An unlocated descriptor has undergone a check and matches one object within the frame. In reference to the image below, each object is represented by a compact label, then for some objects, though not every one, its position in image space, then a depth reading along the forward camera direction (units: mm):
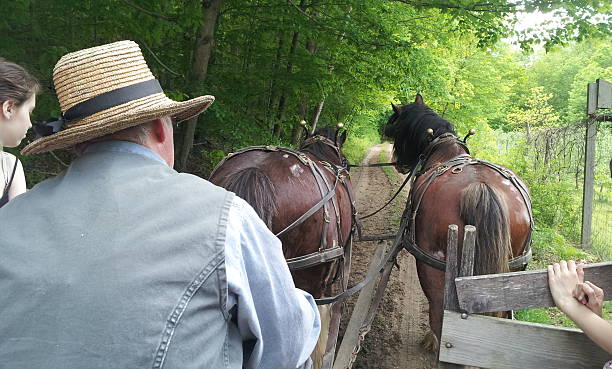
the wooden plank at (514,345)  1688
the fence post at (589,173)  6895
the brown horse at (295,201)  3152
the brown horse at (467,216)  3000
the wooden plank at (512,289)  1729
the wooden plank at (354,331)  3422
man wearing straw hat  1014
